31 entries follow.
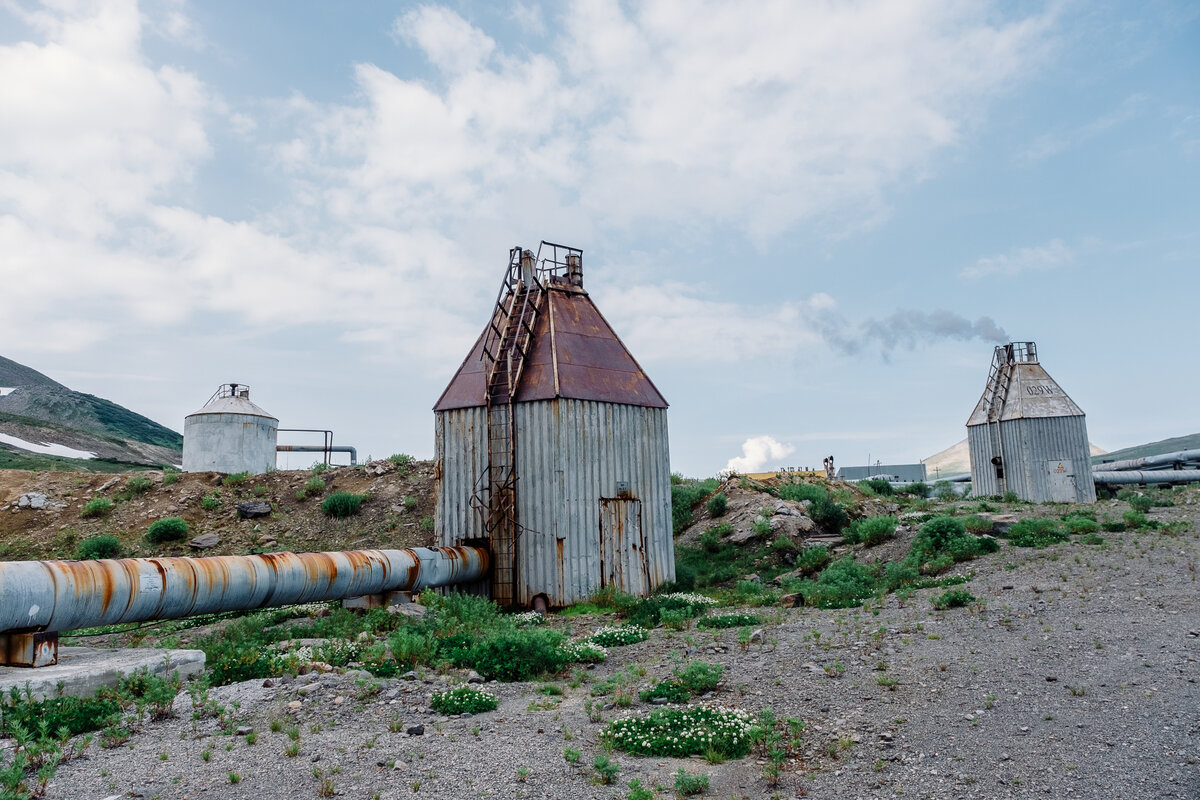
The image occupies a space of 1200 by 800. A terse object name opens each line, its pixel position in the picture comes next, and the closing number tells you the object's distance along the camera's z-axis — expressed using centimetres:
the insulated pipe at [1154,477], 4353
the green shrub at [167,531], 2620
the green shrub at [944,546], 1866
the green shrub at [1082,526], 2122
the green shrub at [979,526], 2127
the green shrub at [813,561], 2080
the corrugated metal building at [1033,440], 3662
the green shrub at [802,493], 2939
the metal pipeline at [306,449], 4162
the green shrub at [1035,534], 1970
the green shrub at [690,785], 654
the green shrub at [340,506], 2888
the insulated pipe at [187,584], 1009
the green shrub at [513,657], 1088
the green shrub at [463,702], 908
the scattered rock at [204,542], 2633
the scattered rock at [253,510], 2873
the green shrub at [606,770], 681
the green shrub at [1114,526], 2153
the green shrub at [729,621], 1401
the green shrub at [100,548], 2427
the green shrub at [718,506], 2734
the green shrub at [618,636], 1334
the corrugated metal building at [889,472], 6712
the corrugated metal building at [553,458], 1811
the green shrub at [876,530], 2233
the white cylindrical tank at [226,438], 3484
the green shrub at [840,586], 1584
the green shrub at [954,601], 1402
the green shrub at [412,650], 1092
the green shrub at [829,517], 2659
